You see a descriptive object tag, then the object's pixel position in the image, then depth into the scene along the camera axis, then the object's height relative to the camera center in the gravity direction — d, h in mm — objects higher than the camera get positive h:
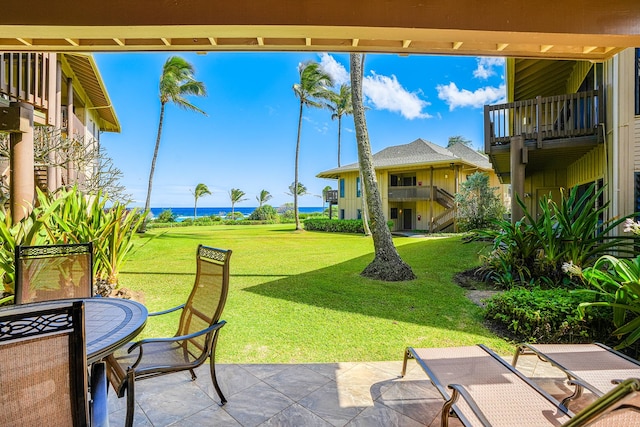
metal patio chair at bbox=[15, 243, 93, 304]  2902 -503
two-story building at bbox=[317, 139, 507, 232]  19672 +2275
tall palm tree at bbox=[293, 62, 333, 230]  20969 +8257
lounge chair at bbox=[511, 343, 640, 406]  2234 -1106
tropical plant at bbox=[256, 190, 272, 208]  47469 +2709
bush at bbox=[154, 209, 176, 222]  28312 +10
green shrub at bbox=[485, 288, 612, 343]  3879 -1244
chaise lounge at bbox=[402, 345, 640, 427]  1879 -1139
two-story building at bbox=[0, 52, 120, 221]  5266 +2054
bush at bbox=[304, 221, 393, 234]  19766 -594
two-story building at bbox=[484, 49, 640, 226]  6062 +1898
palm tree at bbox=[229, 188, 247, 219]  45812 +3007
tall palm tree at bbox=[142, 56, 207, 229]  18688 +7432
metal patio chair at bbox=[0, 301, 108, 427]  1184 -562
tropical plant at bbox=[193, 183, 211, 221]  44678 +3370
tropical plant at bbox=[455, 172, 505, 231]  15766 +600
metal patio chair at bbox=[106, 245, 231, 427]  2283 -1014
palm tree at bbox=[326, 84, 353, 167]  29578 +9994
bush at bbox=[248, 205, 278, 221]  32344 +98
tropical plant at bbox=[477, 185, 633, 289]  5625 -566
